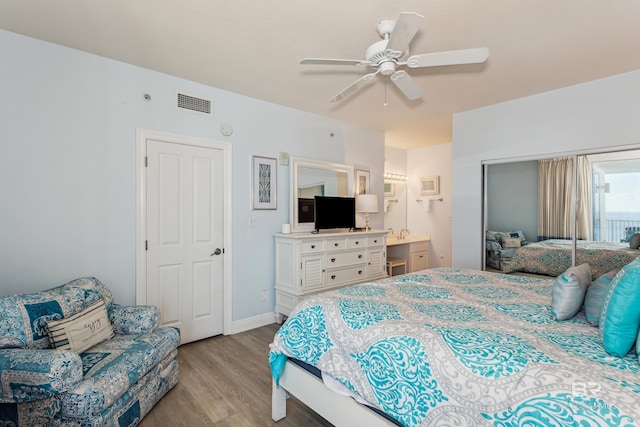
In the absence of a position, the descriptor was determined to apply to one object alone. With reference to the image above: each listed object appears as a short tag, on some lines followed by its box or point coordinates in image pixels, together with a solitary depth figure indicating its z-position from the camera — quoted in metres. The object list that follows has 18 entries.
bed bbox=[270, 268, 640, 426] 0.99
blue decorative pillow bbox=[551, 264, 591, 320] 1.55
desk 5.39
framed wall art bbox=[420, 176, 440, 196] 5.90
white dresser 3.42
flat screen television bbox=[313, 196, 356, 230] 3.87
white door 2.90
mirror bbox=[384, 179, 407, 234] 5.94
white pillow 1.83
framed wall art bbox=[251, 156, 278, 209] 3.53
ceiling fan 1.81
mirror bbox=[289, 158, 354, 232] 3.84
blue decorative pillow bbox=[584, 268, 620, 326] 1.46
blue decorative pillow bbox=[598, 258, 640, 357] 1.15
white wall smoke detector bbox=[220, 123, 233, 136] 3.29
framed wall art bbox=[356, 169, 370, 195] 4.61
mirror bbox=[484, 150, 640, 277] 3.04
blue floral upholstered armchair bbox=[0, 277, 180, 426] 1.52
